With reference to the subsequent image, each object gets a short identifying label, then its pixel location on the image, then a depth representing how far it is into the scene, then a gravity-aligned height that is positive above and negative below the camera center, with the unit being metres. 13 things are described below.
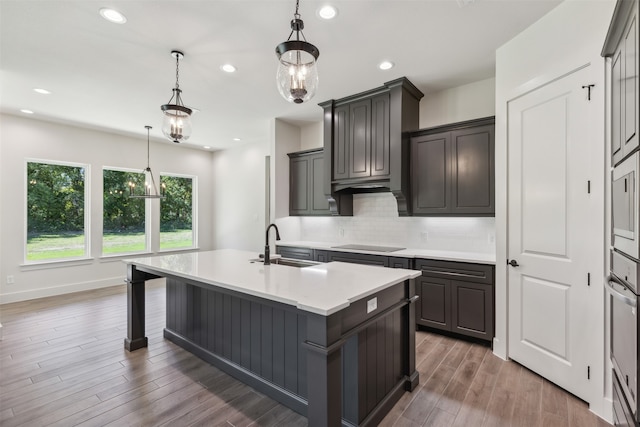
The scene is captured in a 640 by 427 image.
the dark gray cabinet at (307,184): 4.73 +0.46
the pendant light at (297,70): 1.73 +0.88
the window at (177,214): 6.61 -0.05
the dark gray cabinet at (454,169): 3.21 +0.49
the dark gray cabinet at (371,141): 3.66 +0.94
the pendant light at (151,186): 5.52 +0.53
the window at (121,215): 5.68 -0.07
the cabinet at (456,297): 2.97 -0.91
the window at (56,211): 4.91 +0.01
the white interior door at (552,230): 2.13 -0.15
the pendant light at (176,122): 2.72 +0.84
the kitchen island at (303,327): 1.46 -0.81
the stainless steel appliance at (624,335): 1.33 -0.63
